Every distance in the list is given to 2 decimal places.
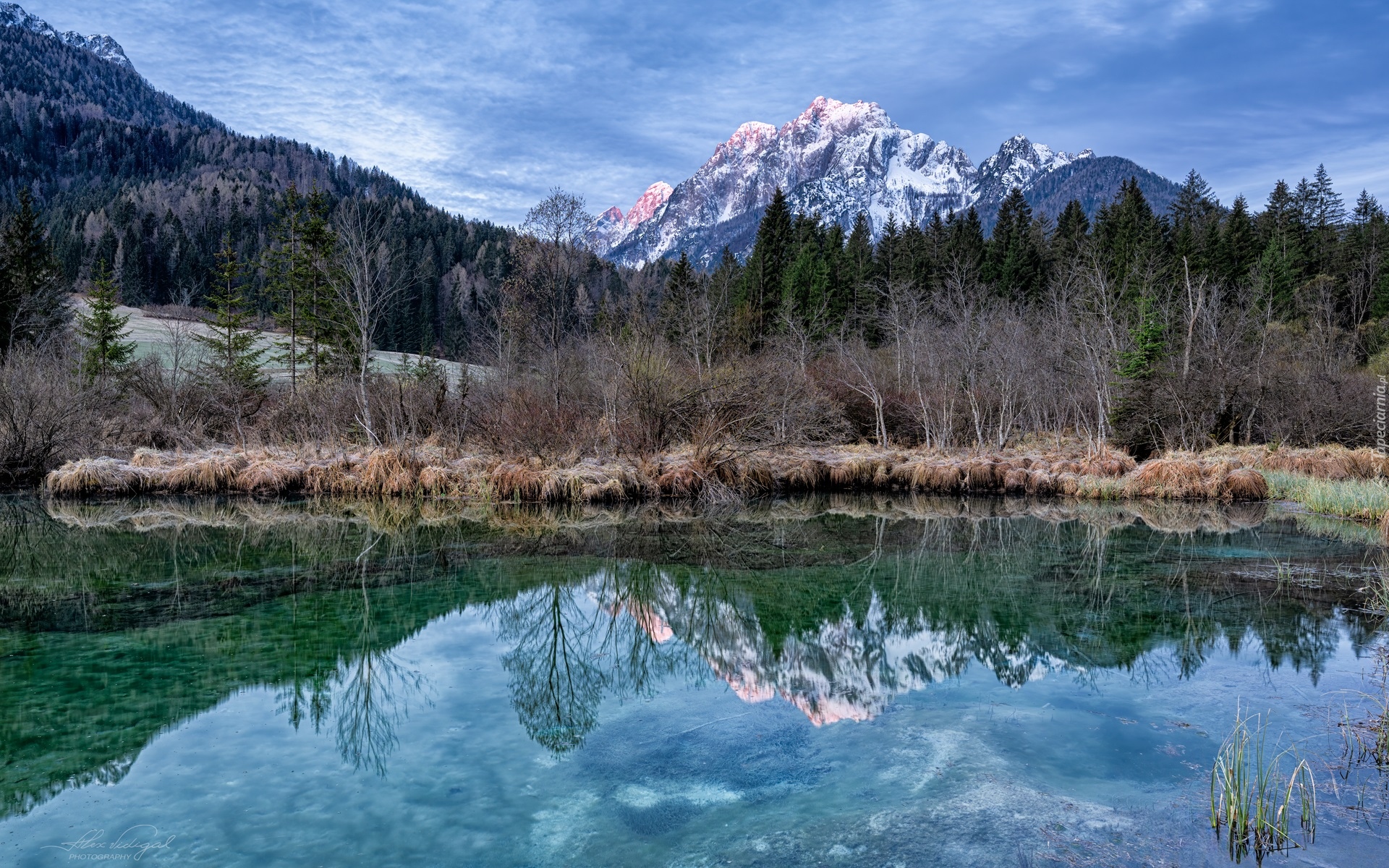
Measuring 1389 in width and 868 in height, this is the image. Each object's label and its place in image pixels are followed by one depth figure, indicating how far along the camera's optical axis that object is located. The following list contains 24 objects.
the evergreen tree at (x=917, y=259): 50.72
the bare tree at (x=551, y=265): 25.42
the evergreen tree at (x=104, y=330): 31.73
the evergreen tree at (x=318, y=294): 32.84
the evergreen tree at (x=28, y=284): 30.70
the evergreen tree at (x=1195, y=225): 45.44
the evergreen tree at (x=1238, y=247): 46.96
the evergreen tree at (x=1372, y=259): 43.85
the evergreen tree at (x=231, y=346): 26.69
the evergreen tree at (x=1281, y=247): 44.28
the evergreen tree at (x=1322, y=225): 49.22
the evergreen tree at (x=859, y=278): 48.50
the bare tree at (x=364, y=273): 19.62
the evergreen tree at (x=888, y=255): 53.91
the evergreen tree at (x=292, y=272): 32.47
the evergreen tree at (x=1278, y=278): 43.91
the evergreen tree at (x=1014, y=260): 48.59
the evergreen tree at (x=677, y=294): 29.51
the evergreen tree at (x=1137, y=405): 24.62
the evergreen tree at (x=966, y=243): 49.91
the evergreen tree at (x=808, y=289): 44.78
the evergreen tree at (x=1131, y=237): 40.75
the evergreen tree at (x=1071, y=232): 48.75
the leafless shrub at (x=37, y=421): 18.27
